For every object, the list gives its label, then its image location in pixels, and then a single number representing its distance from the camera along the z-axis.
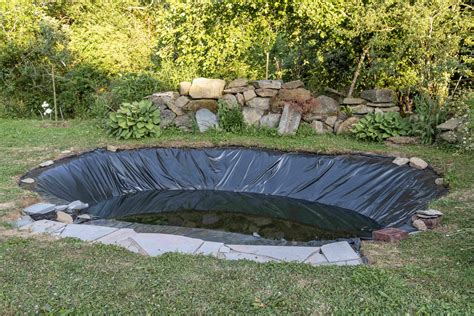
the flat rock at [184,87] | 7.94
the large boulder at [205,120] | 7.55
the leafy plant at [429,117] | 6.52
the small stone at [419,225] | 4.01
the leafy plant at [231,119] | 7.48
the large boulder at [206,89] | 7.82
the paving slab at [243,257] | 3.46
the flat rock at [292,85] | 7.81
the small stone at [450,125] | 6.17
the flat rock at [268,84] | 7.75
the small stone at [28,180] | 5.29
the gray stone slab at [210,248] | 3.62
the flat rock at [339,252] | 3.48
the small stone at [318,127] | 7.41
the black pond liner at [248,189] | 5.42
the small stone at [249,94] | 7.76
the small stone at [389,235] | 3.77
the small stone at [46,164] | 5.88
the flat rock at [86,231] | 3.89
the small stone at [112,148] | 6.76
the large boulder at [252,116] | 7.60
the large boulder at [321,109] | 7.55
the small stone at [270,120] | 7.52
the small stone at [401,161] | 5.86
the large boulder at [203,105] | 7.83
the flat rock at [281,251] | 3.53
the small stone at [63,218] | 4.38
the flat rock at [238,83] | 7.84
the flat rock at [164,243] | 3.65
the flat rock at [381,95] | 7.28
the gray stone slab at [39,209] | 4.34
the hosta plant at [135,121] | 7.23
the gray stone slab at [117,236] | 3.80
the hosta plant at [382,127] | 6.84
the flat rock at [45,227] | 3.90
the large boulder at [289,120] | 7.33
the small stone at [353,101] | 7.51
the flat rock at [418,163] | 5.67
